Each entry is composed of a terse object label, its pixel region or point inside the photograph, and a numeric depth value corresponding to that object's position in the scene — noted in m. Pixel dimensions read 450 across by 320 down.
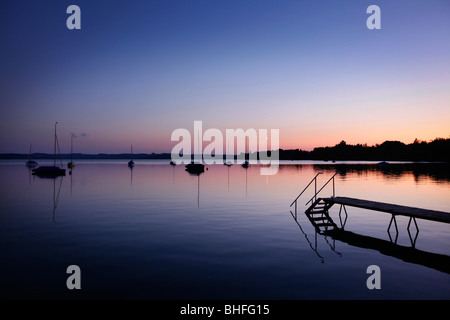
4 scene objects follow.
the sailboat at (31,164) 164.05
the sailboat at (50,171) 90.81
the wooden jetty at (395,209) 19.55
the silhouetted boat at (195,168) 110.62
